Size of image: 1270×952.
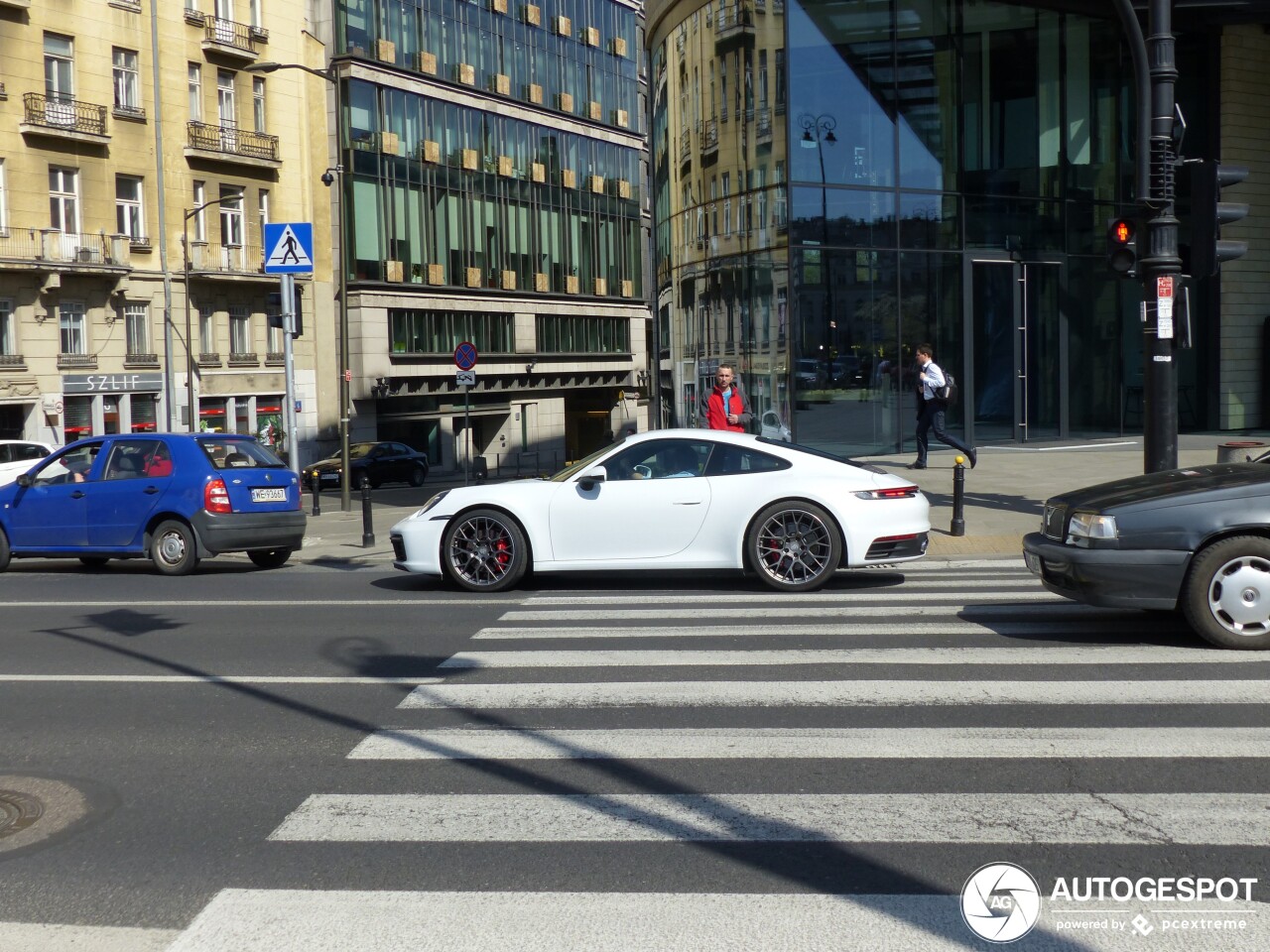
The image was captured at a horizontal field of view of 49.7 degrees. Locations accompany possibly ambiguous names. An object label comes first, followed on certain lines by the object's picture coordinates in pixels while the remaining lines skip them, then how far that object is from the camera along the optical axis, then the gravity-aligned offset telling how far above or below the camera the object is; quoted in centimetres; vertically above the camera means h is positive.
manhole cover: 541 -165
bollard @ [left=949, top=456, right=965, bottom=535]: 1461 -123
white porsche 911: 1156 -106
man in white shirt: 1995 -15
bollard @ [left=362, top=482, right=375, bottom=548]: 1667 -154
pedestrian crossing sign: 1983 +221
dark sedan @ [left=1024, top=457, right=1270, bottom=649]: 810 -105
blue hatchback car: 1492 -109
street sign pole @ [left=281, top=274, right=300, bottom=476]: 2123 +68
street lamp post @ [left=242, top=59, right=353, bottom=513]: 2375 +48
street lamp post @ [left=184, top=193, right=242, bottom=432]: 4459 +214
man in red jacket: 1636 -19
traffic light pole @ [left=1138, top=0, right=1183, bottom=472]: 1339 +86
